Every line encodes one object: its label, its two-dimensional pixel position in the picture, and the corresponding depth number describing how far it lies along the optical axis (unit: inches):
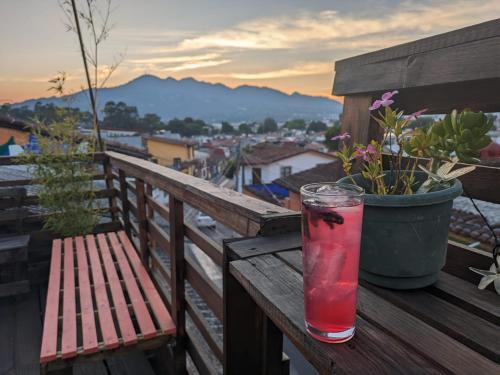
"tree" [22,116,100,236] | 123.2
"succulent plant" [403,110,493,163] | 26.0
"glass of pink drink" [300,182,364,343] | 20.3
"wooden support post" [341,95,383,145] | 42.3
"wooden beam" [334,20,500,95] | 28.6
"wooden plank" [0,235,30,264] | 110.6
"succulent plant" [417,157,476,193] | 25.5
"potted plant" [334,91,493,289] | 25.3
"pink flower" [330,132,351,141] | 31.2
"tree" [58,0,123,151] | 147.6
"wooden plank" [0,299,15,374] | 80.1
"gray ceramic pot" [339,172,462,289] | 25.1
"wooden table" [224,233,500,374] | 19.1
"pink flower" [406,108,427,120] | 26.5
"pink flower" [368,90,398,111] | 25.8
